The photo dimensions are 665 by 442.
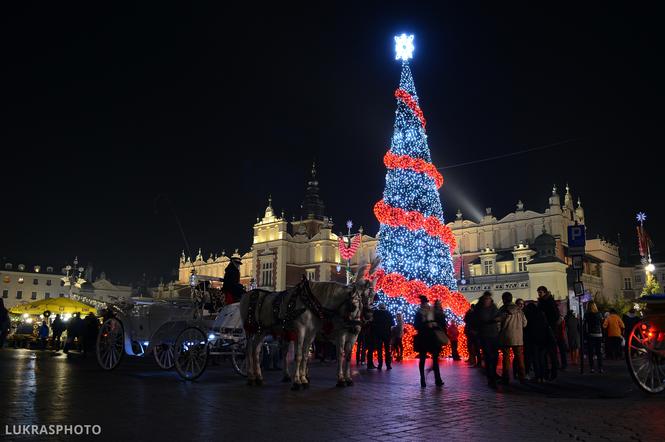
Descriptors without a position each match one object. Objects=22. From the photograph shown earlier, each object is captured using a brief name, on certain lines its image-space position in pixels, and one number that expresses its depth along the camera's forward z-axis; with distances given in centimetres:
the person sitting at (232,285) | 1109
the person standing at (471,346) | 1463
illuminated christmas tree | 2252
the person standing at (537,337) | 1059
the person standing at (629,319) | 1647
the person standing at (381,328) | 1441
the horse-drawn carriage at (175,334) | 1013
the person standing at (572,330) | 1664
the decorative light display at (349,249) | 4140
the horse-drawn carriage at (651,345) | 841
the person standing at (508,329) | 1006
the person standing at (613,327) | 1462
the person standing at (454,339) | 1853
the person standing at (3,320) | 1756
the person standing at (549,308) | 1143
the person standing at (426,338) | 964
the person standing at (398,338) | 1734
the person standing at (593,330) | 1277
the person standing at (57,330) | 2345
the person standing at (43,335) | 2606
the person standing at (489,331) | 964
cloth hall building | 4738
